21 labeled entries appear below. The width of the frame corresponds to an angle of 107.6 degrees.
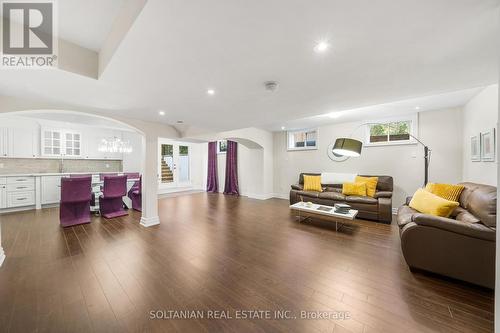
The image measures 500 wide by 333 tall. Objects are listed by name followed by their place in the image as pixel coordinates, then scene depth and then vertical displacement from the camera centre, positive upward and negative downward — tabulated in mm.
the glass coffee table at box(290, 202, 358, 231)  3352 -923
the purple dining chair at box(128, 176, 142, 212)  4852 -853
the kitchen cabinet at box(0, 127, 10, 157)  4504 +564
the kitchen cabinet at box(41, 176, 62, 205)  4902 -692
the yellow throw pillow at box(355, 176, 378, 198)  4410 -494
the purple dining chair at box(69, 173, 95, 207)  4492 -907
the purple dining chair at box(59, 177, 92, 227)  3633 -736
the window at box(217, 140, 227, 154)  8234 +792
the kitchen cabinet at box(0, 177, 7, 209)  4320 -667
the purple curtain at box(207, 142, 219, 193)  8164 -252
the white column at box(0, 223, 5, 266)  2281 -1172
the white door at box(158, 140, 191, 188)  7797 +15
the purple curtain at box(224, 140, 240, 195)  7598 -189
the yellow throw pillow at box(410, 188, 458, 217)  2393 -561
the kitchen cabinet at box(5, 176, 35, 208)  4425 -671
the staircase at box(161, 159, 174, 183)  7932 -384
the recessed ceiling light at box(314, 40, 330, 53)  1280 +852
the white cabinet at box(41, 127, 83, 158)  5176 +635
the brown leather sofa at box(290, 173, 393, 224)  3893 -822
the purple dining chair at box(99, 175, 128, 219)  4164 -746
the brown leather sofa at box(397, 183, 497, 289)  1768 -821
